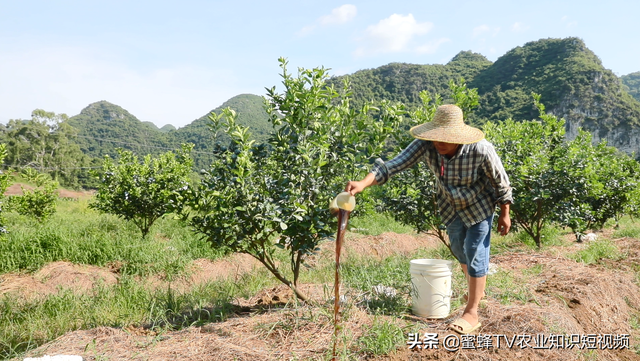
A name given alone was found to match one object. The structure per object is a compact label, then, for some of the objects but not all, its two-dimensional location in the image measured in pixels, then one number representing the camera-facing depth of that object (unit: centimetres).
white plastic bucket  320
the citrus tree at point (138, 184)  821
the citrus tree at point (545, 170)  637
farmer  292
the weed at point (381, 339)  264
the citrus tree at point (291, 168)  317
